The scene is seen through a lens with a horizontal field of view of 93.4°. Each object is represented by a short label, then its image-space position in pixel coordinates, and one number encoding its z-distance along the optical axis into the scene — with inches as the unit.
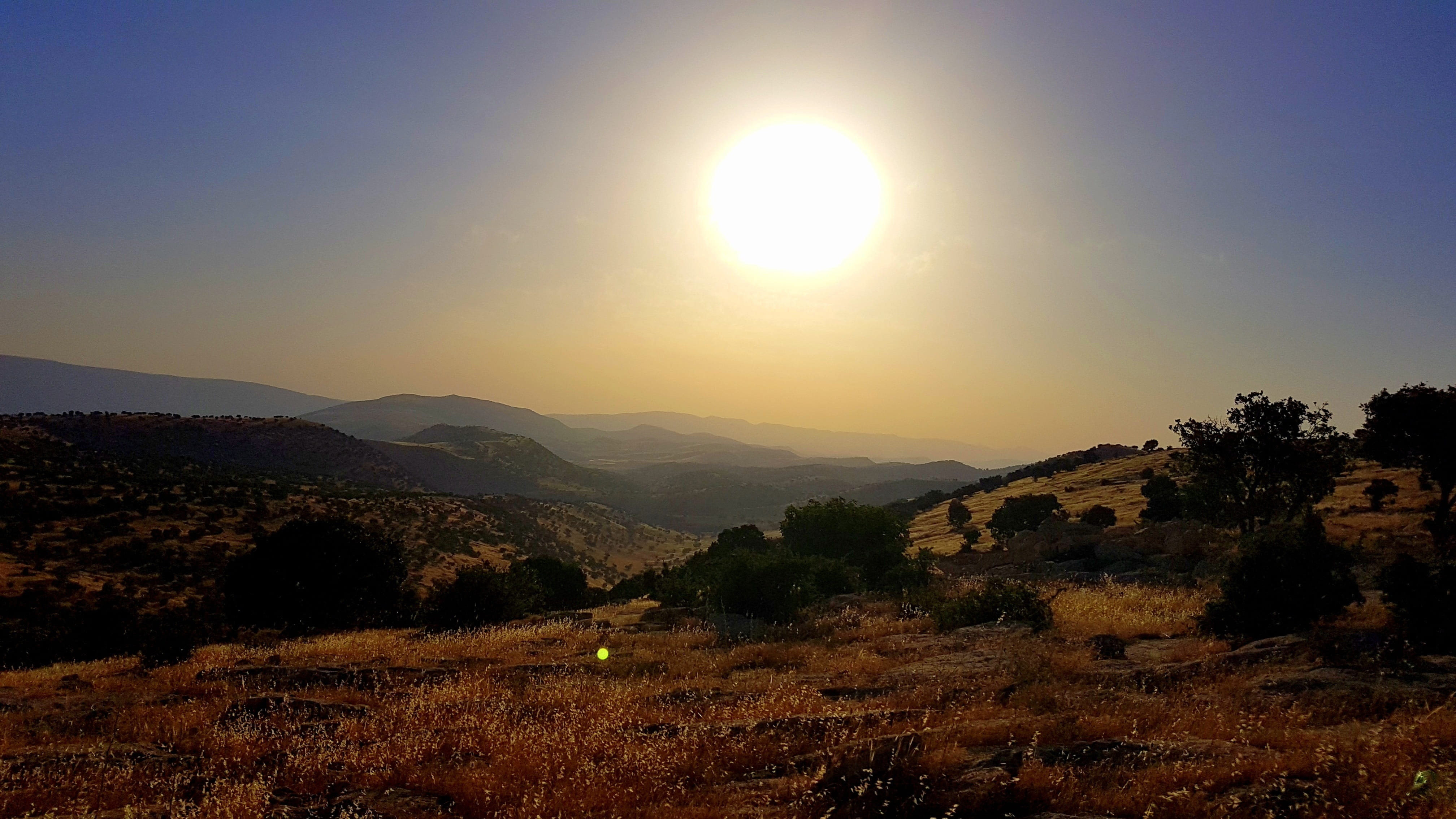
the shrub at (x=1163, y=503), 1728.6
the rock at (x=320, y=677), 522.3
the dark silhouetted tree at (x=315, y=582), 1059.9
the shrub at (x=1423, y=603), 439.2
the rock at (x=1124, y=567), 1119.6
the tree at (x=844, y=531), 1692.9
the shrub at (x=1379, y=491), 1526.8
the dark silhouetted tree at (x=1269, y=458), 1151.6
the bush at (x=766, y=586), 887.7
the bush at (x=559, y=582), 1584.6
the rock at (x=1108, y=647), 517.3
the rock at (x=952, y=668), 472.4
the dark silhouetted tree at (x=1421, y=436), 1093.8
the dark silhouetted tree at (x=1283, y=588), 549.6
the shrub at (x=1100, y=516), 1809.8
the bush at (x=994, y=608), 680.4
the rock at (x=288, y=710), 405.4
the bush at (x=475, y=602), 965.2
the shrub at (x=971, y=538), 1968.5
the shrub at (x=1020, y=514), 2073.1
